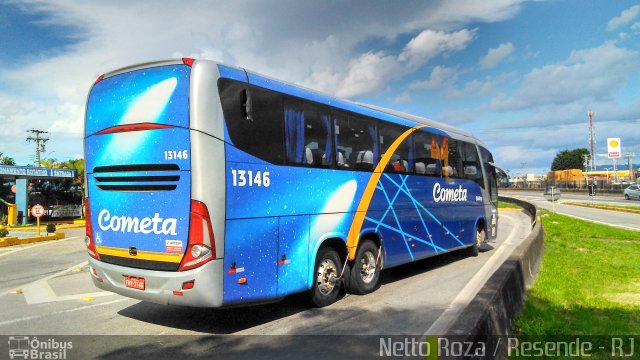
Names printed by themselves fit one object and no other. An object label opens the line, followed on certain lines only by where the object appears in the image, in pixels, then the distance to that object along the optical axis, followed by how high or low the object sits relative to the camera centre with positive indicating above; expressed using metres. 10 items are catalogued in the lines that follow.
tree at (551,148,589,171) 144.62 +6.86
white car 50.72 -1.19
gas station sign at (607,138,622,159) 77.12 +5.27
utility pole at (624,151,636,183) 85.91 +0.87
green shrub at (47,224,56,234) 21.17 -1.65
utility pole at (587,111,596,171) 87.55 +6.93
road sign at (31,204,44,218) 20.34 -0.83
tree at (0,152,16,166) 55.91 +3.52
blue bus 5.80 -0.01
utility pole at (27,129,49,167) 63.86 +6.61
